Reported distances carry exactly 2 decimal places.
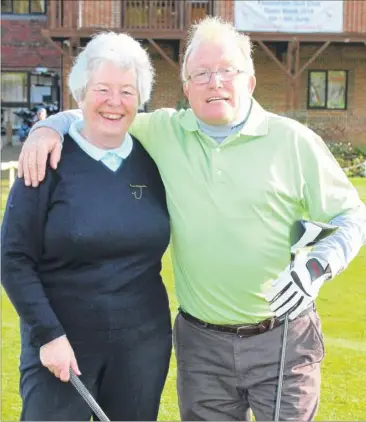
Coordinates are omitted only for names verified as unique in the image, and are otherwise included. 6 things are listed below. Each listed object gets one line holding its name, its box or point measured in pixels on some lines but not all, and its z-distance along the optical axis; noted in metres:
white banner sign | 23.14
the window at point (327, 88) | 26.02
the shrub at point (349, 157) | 18.32
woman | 2.90
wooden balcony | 22.84
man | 3.09
